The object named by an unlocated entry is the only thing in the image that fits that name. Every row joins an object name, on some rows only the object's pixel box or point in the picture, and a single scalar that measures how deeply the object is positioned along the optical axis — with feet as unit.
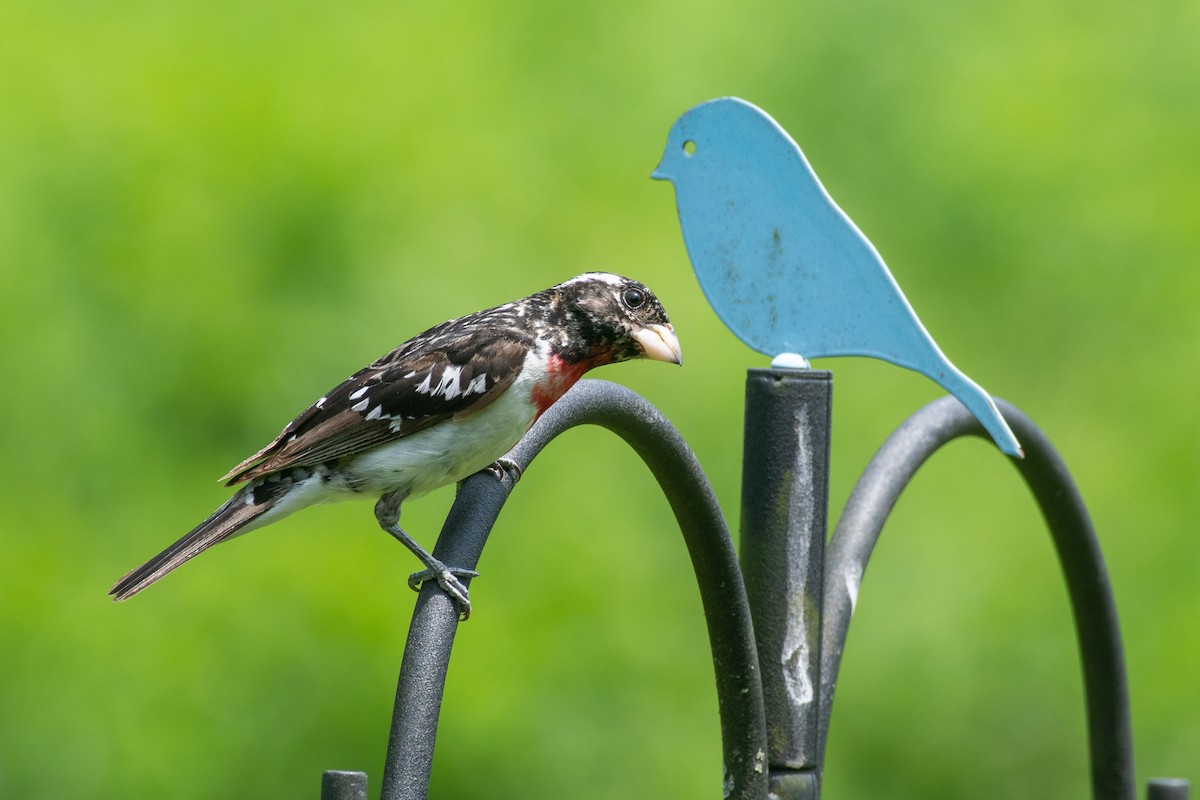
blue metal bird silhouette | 17.16
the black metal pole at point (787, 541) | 17.95
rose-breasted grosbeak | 18.85
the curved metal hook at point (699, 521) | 16.96
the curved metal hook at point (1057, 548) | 19.25
